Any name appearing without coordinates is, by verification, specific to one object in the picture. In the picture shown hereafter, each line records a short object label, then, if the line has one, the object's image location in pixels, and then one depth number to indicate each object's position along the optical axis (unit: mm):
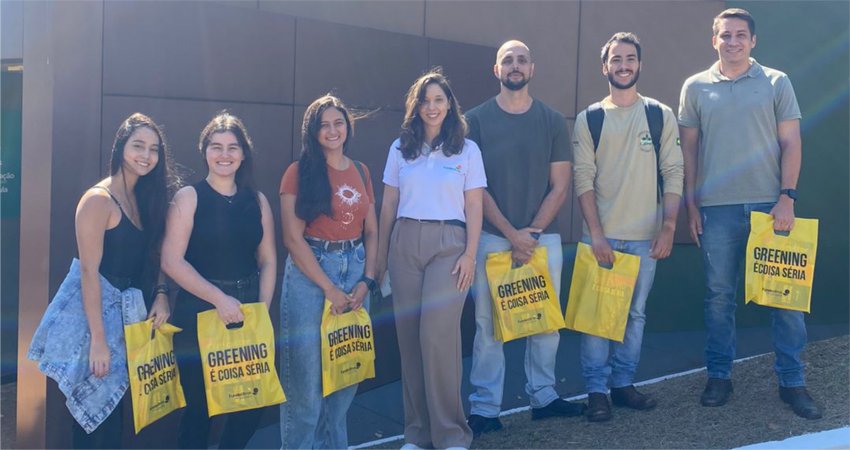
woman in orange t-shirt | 4445
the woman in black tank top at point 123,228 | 3953
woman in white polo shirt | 4621
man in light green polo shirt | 4992
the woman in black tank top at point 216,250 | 4125
